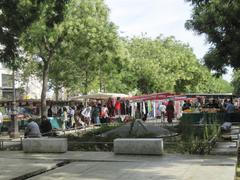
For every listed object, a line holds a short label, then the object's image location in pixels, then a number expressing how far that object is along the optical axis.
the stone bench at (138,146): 10.84
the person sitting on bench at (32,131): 13.10
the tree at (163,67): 45.34
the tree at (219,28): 17.04
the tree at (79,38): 23.09
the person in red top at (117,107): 26.21
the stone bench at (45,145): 11.66
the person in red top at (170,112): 23.67
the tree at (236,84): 63.60
